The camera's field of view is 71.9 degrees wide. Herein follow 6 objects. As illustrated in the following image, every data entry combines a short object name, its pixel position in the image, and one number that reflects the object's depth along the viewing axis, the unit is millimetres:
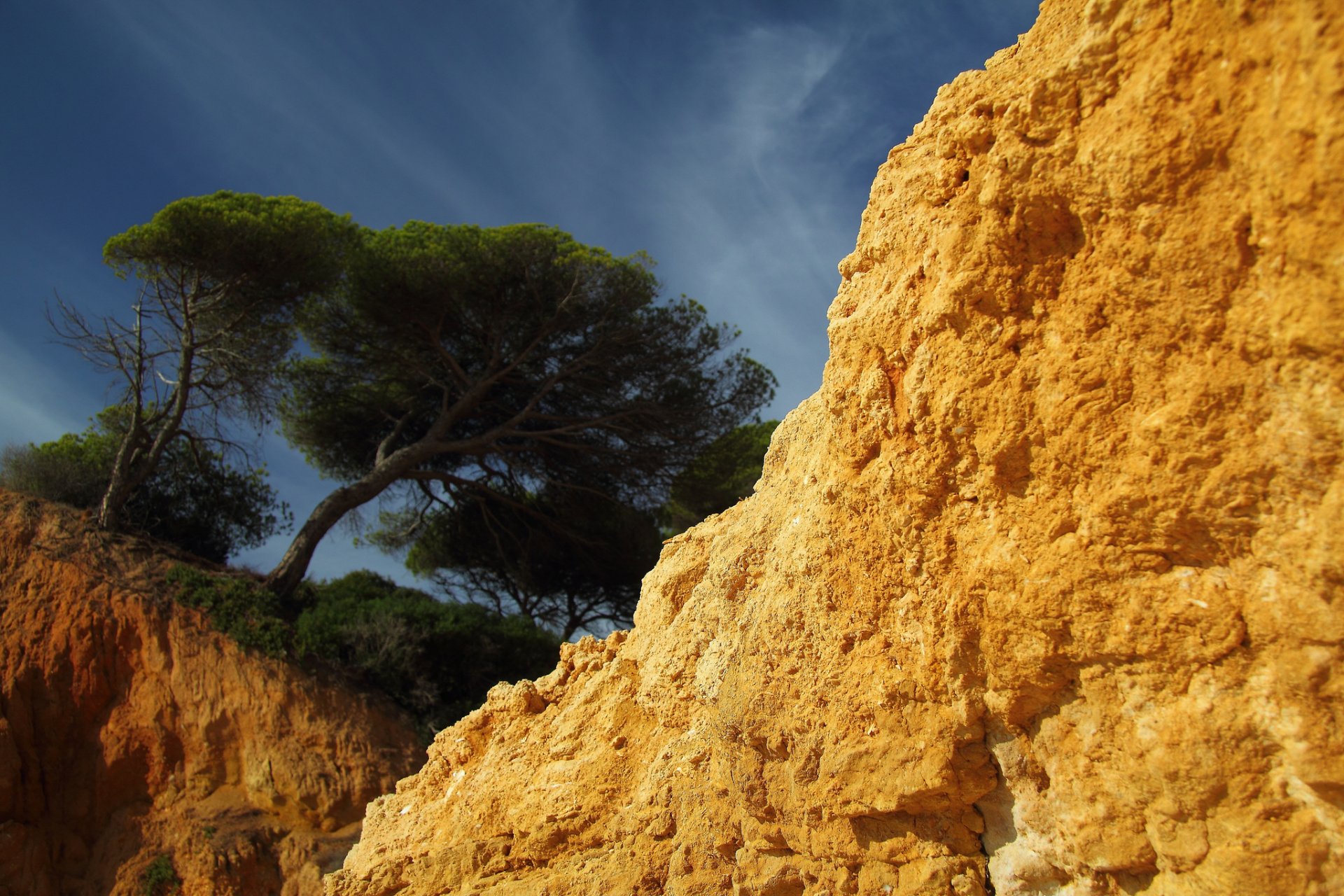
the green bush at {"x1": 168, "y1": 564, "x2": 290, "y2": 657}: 12492
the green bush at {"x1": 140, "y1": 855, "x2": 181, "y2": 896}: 10172
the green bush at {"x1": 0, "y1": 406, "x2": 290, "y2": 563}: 14812
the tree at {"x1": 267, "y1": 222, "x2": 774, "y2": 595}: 15758
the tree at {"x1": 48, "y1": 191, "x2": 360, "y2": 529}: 14133
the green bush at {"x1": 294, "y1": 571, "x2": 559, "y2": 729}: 13445
